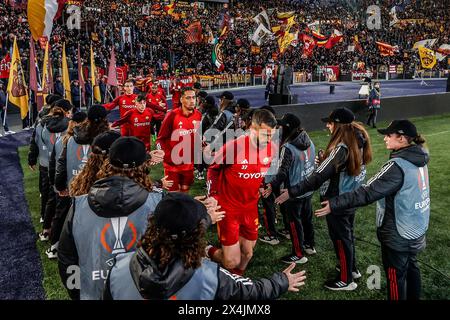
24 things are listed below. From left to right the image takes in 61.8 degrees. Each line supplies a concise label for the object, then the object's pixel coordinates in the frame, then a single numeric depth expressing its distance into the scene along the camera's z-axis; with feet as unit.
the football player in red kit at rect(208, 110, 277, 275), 14.46
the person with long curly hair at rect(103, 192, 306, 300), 6.43
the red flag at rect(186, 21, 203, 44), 95.04
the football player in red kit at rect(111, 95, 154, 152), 26.13
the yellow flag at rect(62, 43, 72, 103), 50.98
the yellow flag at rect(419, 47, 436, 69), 73.67
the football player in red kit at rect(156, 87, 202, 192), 21.61
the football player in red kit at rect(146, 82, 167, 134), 41.58
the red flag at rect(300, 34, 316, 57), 99.86
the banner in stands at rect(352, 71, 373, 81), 135.03
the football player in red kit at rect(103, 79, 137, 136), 30.22
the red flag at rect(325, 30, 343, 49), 106.73
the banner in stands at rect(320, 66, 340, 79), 133.39
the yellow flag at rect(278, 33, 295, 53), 69.51
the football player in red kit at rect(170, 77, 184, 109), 41.42
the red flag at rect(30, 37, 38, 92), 43.47
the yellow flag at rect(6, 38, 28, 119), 42.93
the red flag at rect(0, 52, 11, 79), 61.61
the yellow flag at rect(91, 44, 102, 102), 62.91
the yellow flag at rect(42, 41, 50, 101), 46.05
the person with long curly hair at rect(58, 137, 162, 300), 8.54
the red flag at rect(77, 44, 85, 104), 56.53
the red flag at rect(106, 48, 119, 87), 60.08
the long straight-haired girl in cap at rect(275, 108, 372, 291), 14.30
